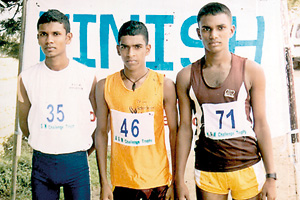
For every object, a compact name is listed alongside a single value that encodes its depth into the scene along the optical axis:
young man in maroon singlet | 2.32
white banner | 3.16
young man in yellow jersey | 2.47
